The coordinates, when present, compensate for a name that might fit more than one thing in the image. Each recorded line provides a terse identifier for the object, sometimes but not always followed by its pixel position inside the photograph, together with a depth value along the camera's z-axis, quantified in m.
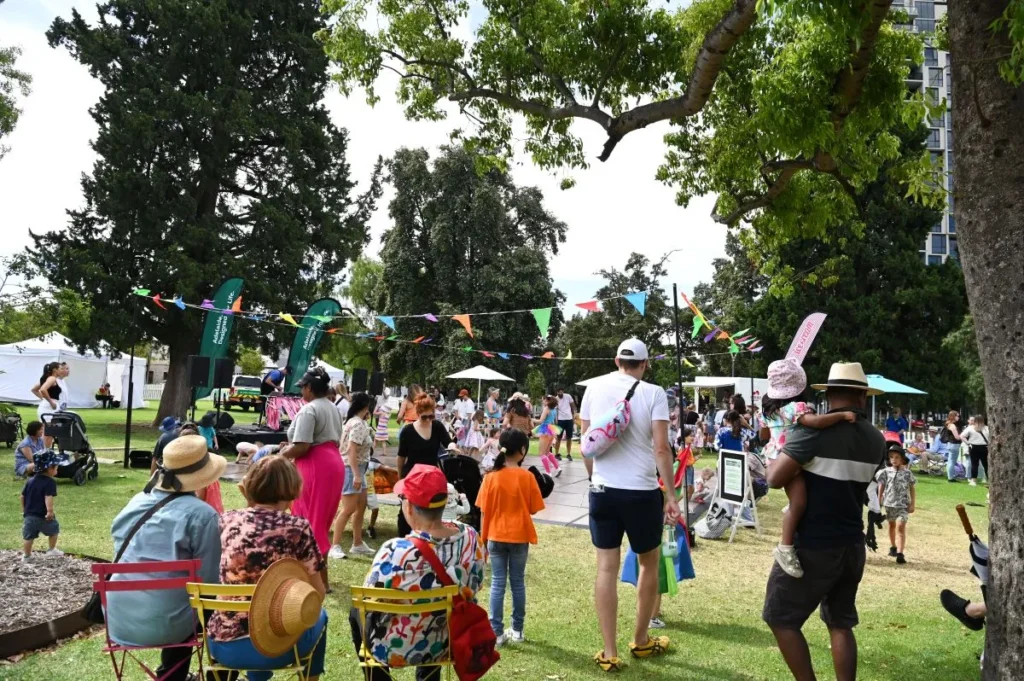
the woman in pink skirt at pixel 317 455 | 5.05
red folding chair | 2.90
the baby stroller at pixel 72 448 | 10.95
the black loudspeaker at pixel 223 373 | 15.20
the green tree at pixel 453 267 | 35.81
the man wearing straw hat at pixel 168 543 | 3.00
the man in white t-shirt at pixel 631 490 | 4.08
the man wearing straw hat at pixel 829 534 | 3.34
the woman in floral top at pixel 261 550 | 2.83
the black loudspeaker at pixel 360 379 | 20.12
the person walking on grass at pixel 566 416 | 18.62
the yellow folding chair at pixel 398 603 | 2.80
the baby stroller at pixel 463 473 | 6.12
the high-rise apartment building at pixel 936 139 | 74.12
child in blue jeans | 4.58
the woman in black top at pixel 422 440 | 6.46
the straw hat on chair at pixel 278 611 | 2.61
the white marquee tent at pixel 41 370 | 28.58
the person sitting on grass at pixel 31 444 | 9.32
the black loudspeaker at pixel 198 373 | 14.27
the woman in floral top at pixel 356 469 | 6.70
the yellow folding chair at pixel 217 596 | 2.72
